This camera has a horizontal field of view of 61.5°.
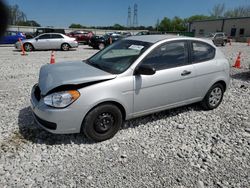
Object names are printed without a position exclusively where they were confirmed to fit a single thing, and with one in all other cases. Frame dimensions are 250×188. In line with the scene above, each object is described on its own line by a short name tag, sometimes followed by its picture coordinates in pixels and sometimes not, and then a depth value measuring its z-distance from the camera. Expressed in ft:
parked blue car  62.45
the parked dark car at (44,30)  73.51
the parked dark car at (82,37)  79.41
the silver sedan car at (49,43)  49.62
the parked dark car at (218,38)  81.42
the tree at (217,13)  262.88
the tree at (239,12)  248.93
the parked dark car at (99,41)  60.08
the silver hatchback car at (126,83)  9.96
